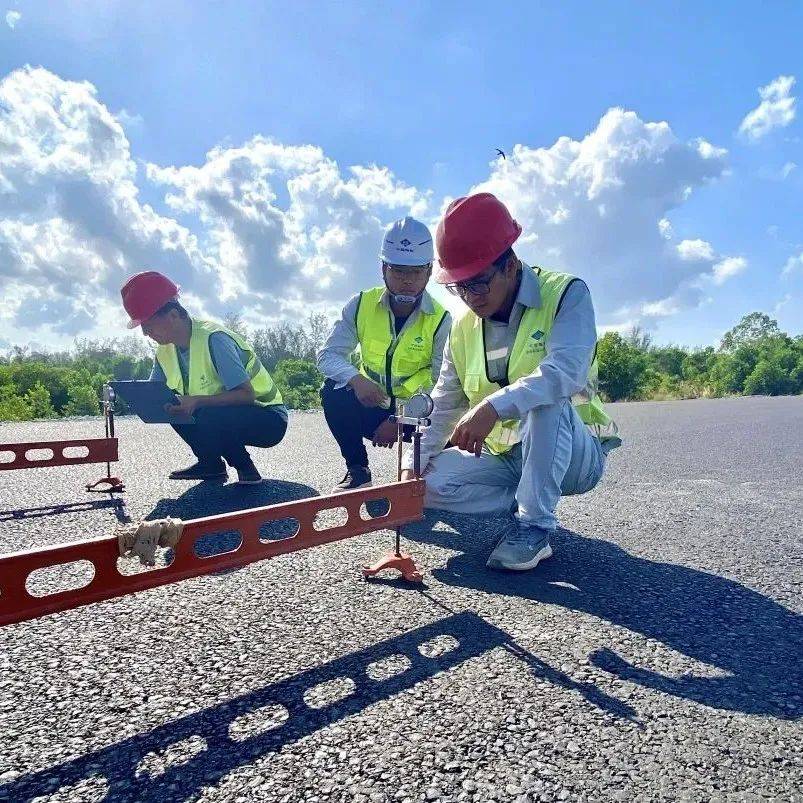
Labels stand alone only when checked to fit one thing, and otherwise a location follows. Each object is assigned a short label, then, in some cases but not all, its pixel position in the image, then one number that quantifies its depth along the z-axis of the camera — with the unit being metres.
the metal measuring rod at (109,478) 4.06
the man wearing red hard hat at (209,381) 4.11
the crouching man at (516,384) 2.55
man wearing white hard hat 3.88
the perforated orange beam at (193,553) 1.49
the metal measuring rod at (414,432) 2.44
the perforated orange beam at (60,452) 3.77
